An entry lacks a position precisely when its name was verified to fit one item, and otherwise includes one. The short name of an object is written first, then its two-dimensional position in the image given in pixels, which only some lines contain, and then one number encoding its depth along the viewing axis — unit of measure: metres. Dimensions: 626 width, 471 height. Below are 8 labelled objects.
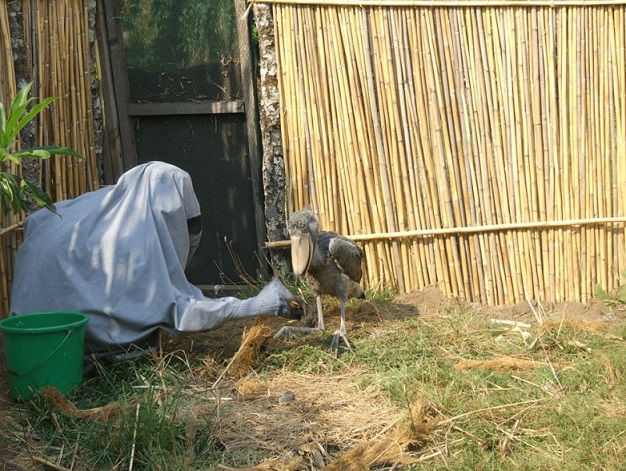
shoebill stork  5.60
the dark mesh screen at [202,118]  6.89
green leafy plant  4.69
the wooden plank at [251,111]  6.69
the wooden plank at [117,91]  6.86
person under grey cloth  5.11
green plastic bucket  4.65
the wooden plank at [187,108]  6.89
